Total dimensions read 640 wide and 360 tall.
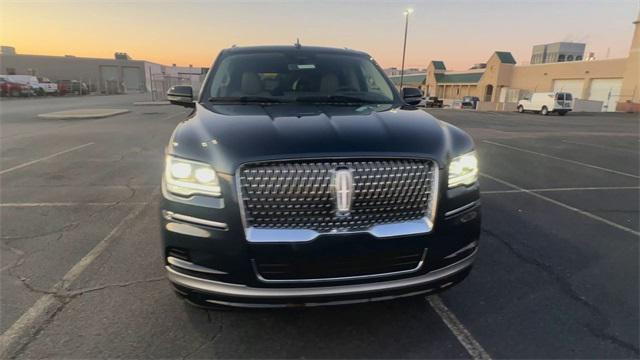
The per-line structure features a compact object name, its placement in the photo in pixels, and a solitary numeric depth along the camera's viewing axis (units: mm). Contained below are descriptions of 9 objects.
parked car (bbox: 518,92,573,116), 33375
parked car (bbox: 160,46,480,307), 2170
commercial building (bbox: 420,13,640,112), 39281
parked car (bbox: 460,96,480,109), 53500
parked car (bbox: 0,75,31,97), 38938
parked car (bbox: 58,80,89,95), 49375
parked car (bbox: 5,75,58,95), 42719
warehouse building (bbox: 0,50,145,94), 65375
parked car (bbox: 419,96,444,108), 47025
